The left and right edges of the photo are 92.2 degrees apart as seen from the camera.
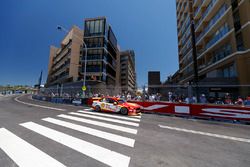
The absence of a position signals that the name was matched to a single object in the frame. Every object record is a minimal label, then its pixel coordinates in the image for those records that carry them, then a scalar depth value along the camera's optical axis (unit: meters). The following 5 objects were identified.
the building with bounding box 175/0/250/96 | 15.84
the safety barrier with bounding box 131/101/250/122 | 8.12
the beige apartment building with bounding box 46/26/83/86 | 32.94
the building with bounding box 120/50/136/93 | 67.56
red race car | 9.63
